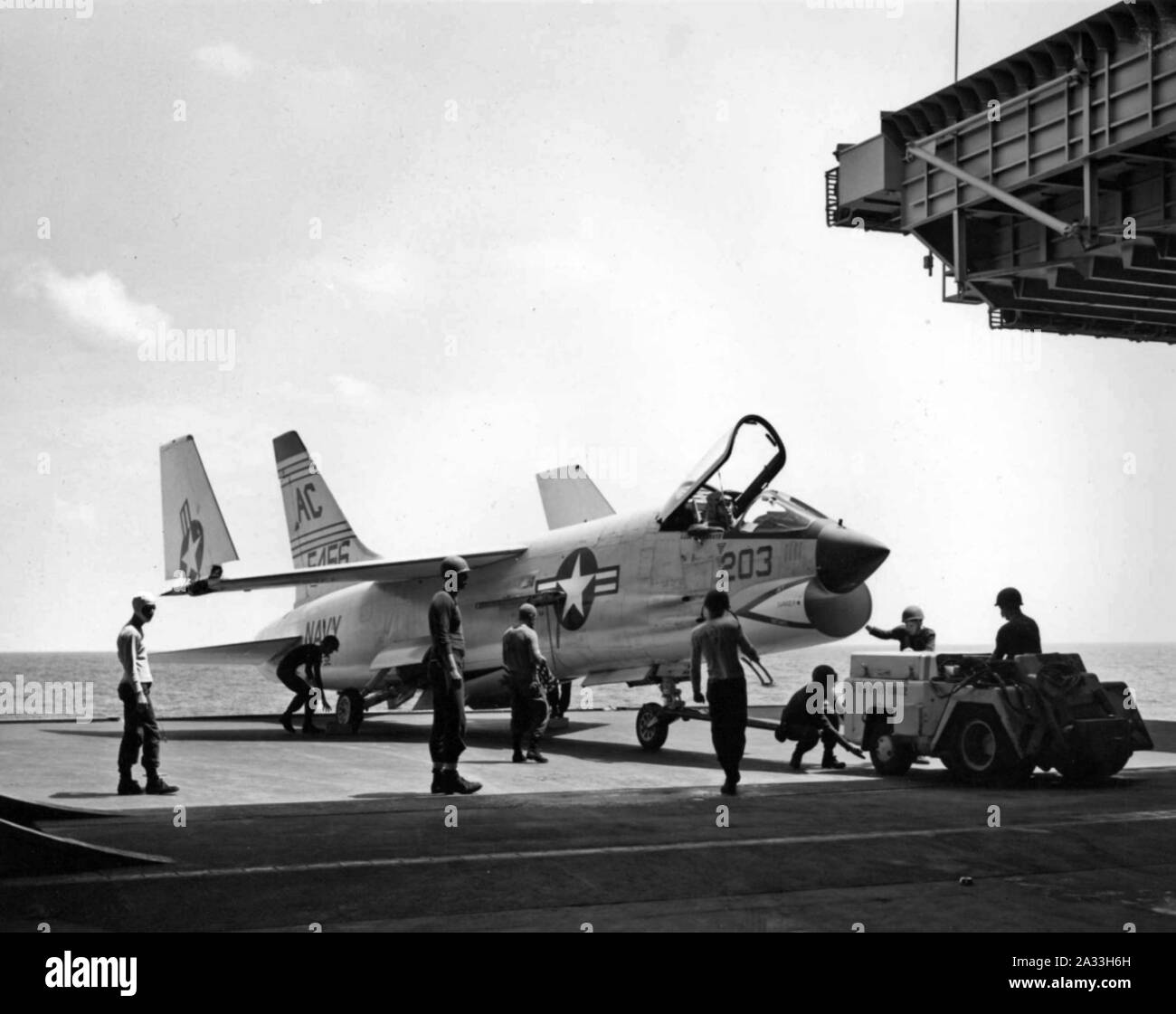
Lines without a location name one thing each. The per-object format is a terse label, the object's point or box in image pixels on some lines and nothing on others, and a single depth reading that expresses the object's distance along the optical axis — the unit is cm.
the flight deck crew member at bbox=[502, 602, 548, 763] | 1591
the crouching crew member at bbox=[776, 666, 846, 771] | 1520
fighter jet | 1638
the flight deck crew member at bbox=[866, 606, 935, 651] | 1573
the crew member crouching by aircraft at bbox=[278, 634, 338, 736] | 2205
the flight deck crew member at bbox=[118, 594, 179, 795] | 1209
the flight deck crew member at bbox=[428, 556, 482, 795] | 1186
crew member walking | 1217
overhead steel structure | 2248
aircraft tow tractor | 1291
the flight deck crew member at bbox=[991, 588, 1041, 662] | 1368
